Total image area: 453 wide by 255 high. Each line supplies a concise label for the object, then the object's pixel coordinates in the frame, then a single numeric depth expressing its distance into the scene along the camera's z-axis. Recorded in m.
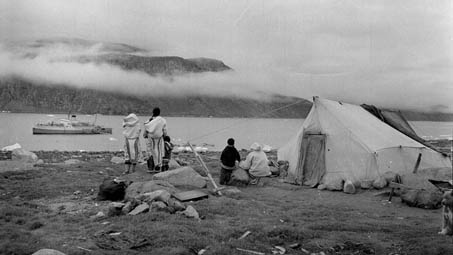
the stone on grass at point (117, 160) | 18.63
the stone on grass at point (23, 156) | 18.34
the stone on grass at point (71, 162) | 17.66
